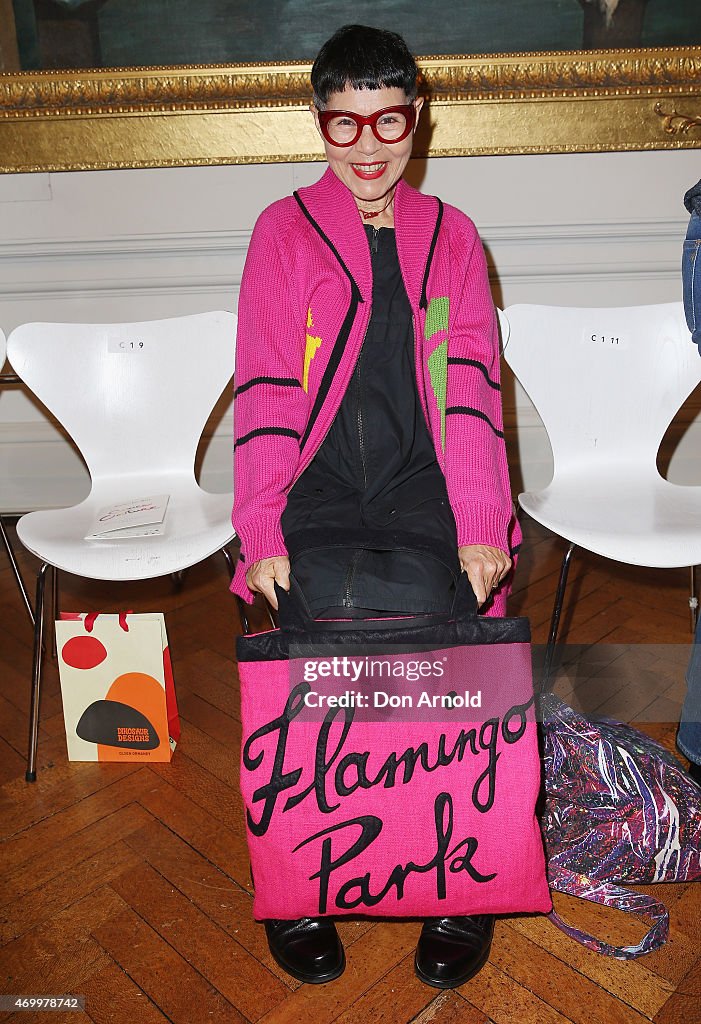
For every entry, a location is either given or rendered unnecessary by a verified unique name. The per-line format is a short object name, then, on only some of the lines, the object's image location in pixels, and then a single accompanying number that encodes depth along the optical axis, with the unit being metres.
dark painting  2.47
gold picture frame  2.51
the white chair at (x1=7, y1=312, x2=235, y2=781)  2.16
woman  1.54
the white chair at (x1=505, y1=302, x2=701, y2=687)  2.14
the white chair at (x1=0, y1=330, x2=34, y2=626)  2.22
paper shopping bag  1.83
